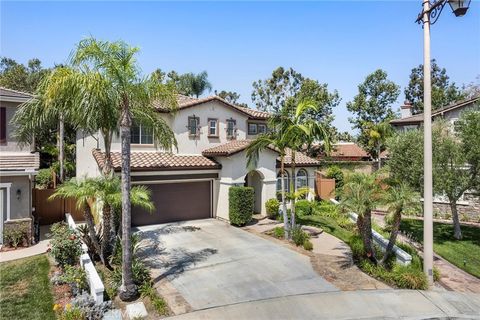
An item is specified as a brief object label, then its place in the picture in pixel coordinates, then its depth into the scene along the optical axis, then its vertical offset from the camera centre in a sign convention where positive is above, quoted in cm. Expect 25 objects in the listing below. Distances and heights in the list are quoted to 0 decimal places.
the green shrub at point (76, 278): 936 -328
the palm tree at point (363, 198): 1116 -126
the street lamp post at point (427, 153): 1052 +26
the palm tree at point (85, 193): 1012 -95
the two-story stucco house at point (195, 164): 1812 -10
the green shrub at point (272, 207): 1977 -269
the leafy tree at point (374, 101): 3900 +705
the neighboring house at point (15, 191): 1378 -118
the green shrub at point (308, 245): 1412 -357
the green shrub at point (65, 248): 1098 -283
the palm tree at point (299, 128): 1420 +145
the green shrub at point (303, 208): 2065 -290
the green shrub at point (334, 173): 2625 -93
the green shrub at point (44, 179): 2819 -144
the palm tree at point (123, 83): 917 +220
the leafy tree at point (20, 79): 4157 +1049
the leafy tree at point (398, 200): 1077 -128
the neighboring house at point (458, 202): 2223 -278
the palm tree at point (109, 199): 1045 -117
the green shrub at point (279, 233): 1586 -342
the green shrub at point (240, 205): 1775 -231
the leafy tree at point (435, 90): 4349 +1021
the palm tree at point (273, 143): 1488 +82
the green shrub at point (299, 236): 1466 -332
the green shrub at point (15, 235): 1364 -300
